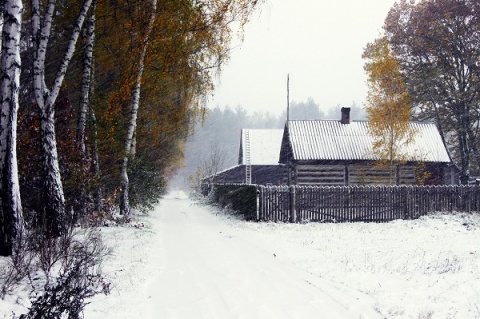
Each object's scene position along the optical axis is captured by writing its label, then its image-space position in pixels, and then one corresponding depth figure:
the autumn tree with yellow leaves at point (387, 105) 21.83
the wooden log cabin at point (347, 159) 26.39
